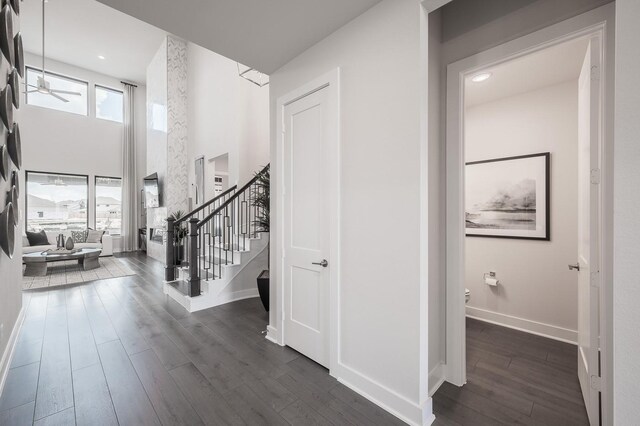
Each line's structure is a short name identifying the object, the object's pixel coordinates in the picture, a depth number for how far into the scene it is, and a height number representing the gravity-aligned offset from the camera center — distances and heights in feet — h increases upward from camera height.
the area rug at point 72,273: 15.73 -4.29
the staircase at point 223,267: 11.99 -2.91
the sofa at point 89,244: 21.39 -2.82
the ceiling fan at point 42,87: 17.72 +8.60
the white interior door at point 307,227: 7.18 -0.47
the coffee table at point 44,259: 17.07 -3.22
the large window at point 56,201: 24.17 +1.01
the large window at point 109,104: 28.02 +11.84
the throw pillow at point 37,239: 21.30 -2.21
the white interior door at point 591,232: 5.02 -0.46
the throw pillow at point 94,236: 24.03 -2.26
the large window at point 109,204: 27.58 +0.80
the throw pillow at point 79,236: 23.13 -2.19
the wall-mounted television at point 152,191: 24.07 +1.97
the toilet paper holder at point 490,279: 10.45 -2.81
